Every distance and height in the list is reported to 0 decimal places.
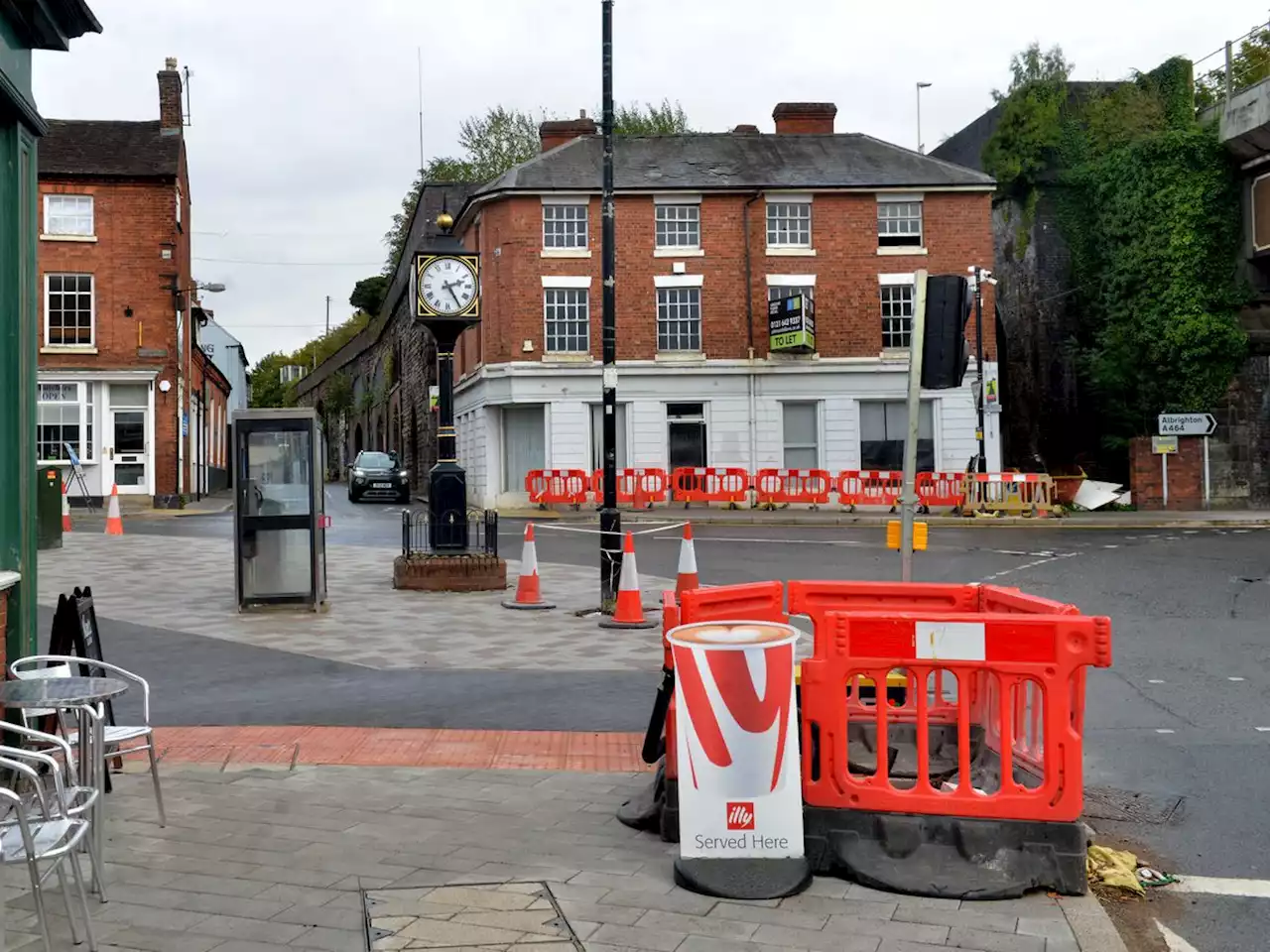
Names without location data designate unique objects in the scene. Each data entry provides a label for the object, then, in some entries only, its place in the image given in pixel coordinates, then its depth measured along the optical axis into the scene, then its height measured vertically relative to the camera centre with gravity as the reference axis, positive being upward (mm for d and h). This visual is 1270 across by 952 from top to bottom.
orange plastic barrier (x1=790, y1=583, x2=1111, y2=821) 4590 -881
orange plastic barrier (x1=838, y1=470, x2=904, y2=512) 31062 -457
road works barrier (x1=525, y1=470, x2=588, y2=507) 31719 -282
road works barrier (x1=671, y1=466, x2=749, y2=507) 32219 -306
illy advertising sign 4484 -1066
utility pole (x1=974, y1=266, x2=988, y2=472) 31281 +3603
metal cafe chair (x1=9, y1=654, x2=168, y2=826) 5184 -1066
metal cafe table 4441 -838
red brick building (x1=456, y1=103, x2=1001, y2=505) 33625 +4833
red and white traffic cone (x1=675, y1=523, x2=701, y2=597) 12820 -1031
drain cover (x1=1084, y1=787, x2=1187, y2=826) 5648 -1674
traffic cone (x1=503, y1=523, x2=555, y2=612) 13156 -1214
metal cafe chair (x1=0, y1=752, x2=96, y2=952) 3516 -1140
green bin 18672 -384
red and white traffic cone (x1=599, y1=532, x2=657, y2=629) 11875 -1325
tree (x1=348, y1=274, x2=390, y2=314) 67938 +10860
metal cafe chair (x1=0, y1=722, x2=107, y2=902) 3809 -1101
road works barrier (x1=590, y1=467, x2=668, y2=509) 31766 -309
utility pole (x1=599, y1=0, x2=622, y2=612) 12828 +1288
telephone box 12438 -309
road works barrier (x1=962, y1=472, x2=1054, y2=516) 28531 -626
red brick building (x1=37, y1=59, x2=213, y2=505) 31609 +4579
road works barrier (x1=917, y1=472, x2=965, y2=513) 30703 -507
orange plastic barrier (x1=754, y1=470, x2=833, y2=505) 31984 -392
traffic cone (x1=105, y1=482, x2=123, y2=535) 22484 -733
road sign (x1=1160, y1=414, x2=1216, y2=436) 30828 +1091
